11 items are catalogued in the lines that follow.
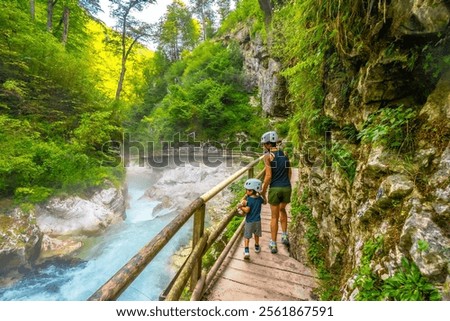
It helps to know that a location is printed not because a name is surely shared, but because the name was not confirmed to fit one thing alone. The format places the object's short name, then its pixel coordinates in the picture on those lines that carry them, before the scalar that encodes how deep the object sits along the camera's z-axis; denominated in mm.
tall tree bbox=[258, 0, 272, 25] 9984
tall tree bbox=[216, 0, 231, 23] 34562
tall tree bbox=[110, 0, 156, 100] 16983
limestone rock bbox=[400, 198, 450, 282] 1315
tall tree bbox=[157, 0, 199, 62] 34625
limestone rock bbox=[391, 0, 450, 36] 1679
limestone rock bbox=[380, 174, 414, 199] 1734
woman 3605
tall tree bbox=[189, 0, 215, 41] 36156
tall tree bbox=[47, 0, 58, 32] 12570
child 3514
